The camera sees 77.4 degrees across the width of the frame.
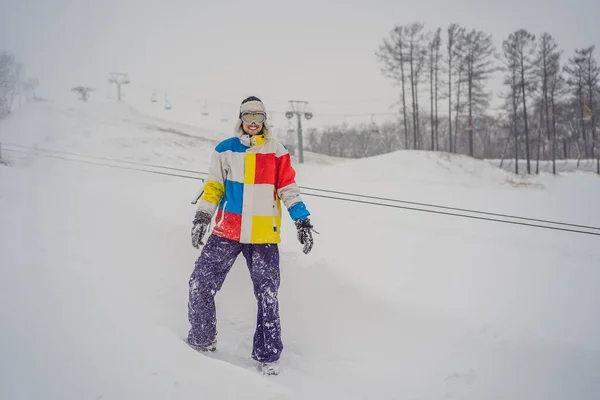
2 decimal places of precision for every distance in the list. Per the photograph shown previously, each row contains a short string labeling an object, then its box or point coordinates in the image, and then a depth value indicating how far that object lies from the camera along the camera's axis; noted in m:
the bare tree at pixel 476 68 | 26.59
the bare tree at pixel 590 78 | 26.64
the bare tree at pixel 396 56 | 26.59
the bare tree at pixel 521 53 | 25.73
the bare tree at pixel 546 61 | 26.02
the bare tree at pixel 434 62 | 27.56
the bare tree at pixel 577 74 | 27.18
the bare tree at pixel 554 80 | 26.48
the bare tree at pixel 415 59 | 26.33
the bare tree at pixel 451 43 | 26.93
